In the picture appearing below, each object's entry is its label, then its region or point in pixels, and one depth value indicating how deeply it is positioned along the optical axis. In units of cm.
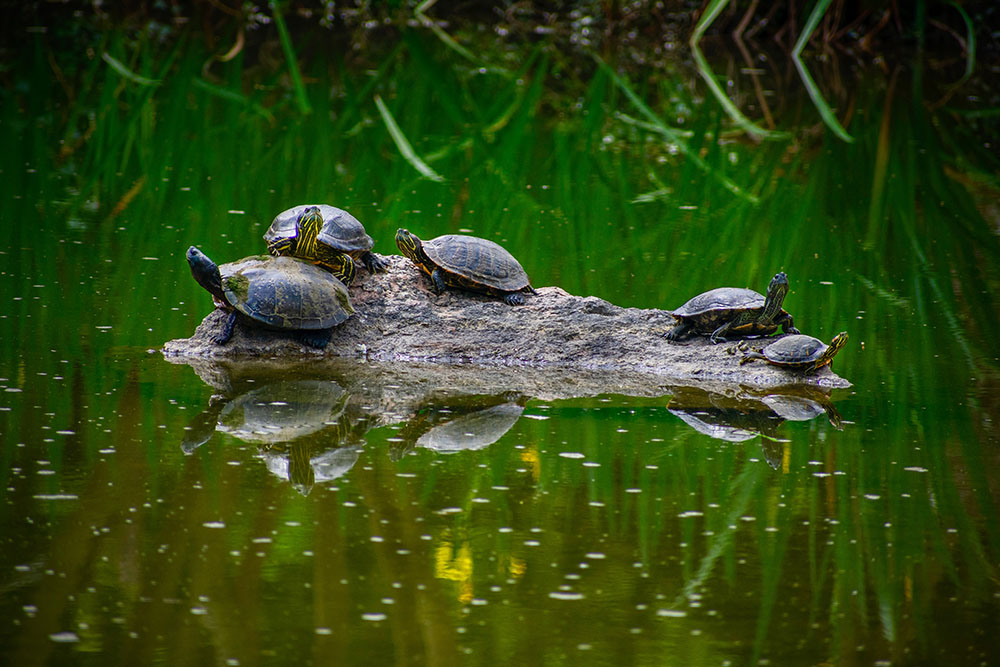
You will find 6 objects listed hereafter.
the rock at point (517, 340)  1011
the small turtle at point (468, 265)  1071
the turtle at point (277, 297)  1002
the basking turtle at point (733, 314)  1019
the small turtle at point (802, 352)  984
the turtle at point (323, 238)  1058
